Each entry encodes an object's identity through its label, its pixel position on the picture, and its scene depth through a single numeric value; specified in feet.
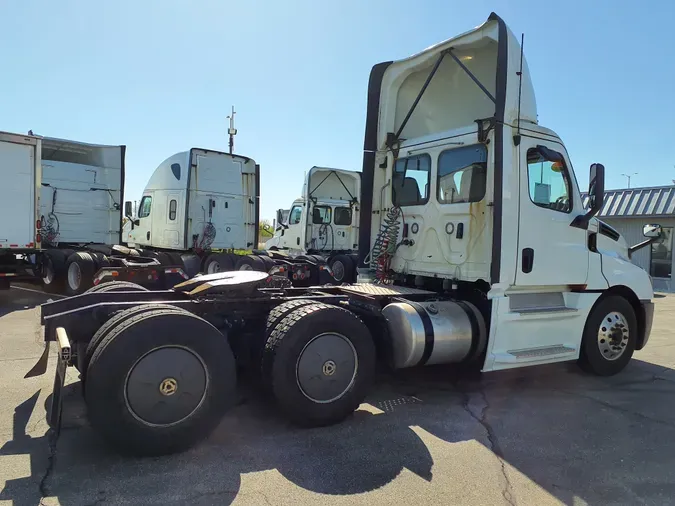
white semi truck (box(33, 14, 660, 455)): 11.96
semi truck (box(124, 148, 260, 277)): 43.32
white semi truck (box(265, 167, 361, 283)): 52.13
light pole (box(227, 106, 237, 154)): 97.69
